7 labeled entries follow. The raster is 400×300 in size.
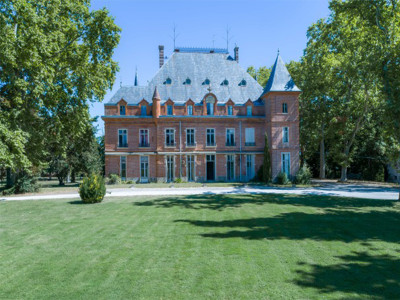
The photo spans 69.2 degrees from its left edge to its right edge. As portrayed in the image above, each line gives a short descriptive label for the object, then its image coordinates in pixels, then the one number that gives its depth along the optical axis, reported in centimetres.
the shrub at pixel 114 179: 3092
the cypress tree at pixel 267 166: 3019
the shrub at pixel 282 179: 2844
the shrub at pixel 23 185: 2235
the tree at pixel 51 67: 1764
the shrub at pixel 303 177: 2938
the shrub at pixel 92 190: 1625
